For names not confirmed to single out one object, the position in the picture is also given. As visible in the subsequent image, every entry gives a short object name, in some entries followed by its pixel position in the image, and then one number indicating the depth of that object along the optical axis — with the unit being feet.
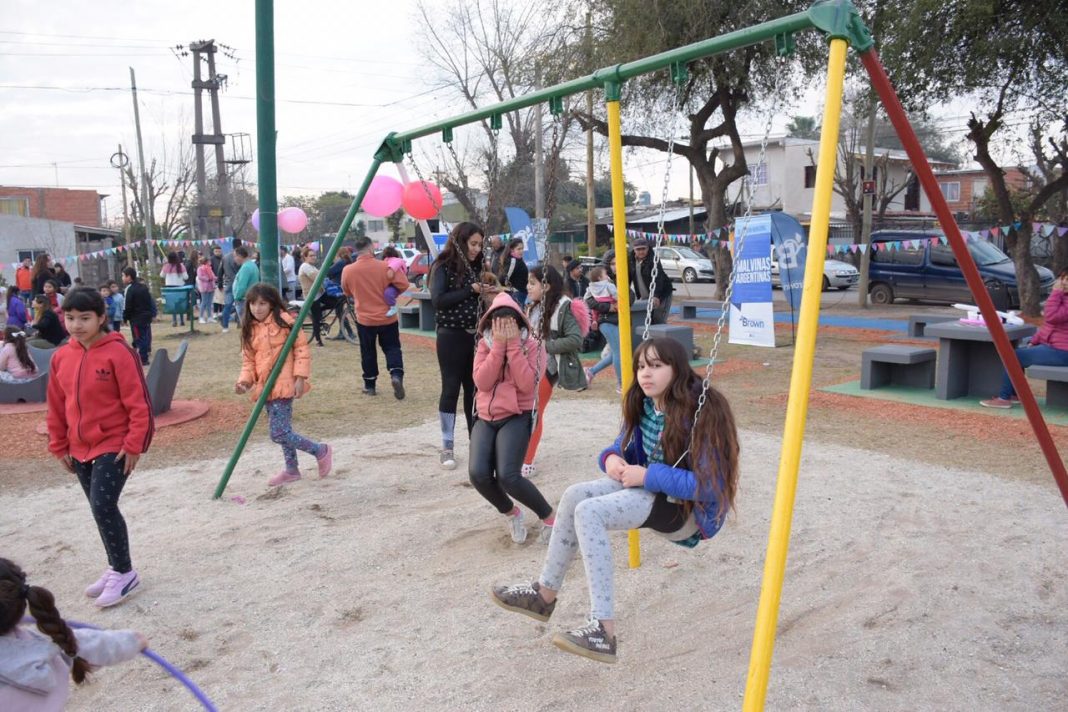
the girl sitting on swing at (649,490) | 10.18
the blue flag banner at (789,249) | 44.29
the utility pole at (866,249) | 65.36
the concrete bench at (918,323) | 43.18
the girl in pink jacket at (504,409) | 14.87
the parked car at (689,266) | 105.40
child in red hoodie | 13.52
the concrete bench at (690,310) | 57.31
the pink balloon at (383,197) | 36.29
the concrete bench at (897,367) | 30.68
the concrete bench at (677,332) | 34.53
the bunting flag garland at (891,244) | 57.72
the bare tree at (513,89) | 58.23
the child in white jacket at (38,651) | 7.65
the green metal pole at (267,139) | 21.42
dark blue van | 61.72
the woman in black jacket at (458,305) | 19.48
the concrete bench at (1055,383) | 25.89
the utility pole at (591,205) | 93.58
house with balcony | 151.43
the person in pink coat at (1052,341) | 25.96
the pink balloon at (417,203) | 32.17
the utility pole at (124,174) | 120.47
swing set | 8.75
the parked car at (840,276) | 81.51
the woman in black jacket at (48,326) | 36.58
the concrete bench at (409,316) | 56.44
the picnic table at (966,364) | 29.04
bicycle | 49.65
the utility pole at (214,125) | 121.39
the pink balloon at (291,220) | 63.98
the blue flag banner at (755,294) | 36.37
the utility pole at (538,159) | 85.76
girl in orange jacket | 19.52
